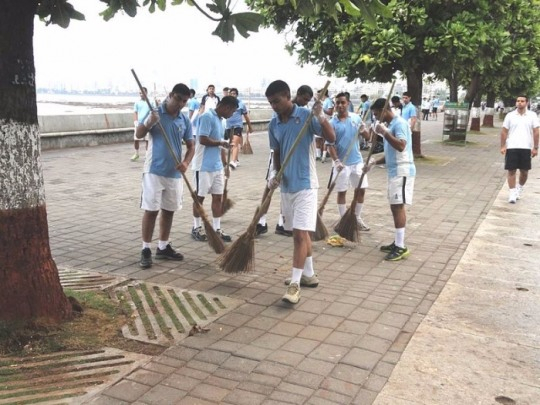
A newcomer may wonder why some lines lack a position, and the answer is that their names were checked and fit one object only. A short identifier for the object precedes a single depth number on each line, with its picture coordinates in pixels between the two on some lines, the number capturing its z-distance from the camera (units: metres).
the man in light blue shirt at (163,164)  5.42
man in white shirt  9.41
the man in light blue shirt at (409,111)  13.54
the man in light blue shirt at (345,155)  7.08
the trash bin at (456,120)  18.75
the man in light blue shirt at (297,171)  4.62
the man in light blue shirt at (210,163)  6.41
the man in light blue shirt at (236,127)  12.49
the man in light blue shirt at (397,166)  5.91
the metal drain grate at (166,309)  3.92
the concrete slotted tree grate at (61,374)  3.08
